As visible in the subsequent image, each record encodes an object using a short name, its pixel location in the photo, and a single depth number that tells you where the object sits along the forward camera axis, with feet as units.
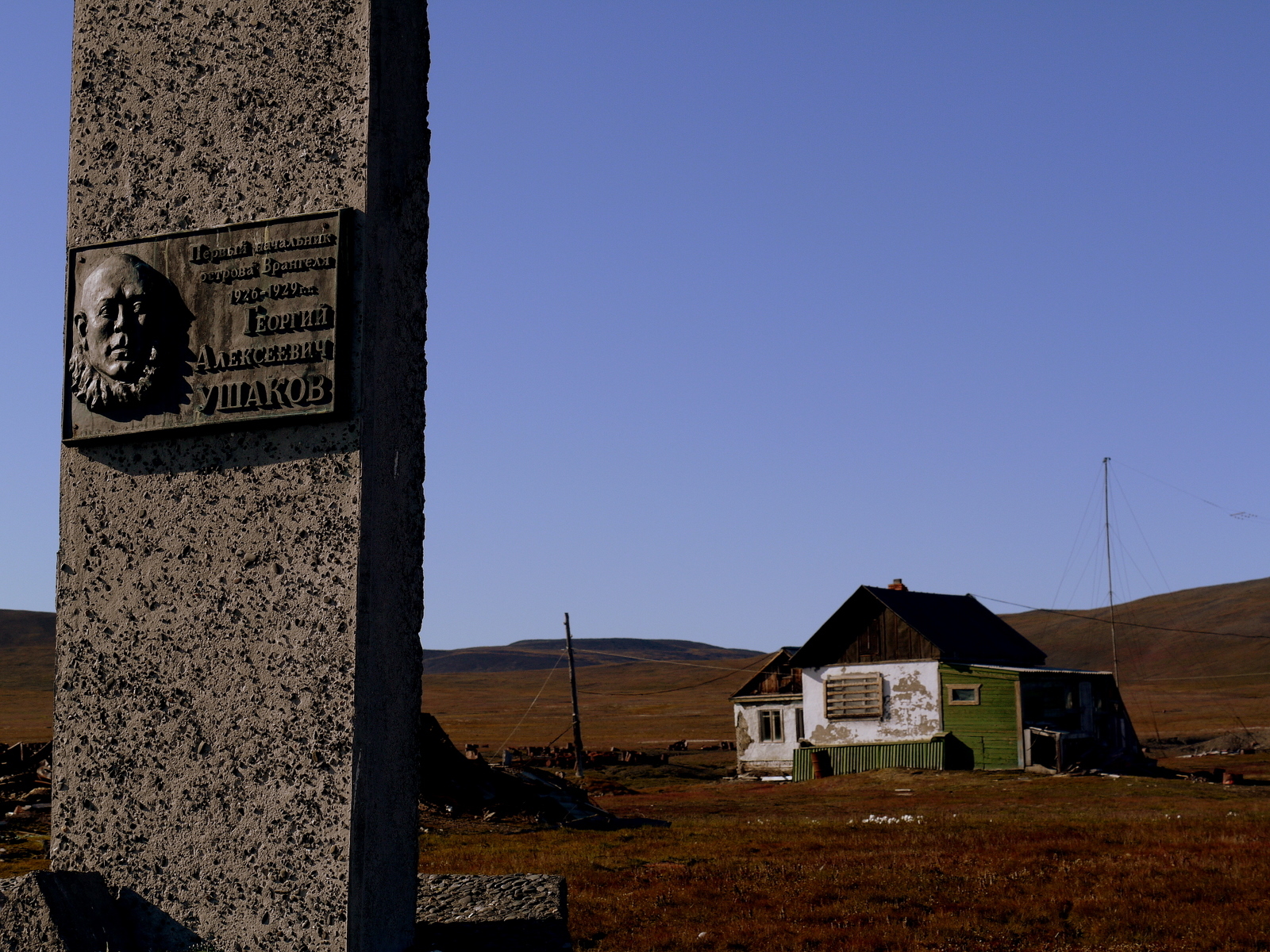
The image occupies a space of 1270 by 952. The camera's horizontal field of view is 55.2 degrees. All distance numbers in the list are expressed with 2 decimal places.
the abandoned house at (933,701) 117.80
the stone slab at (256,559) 10.57
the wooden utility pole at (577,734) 142.51
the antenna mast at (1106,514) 175.22
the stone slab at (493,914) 12.16
